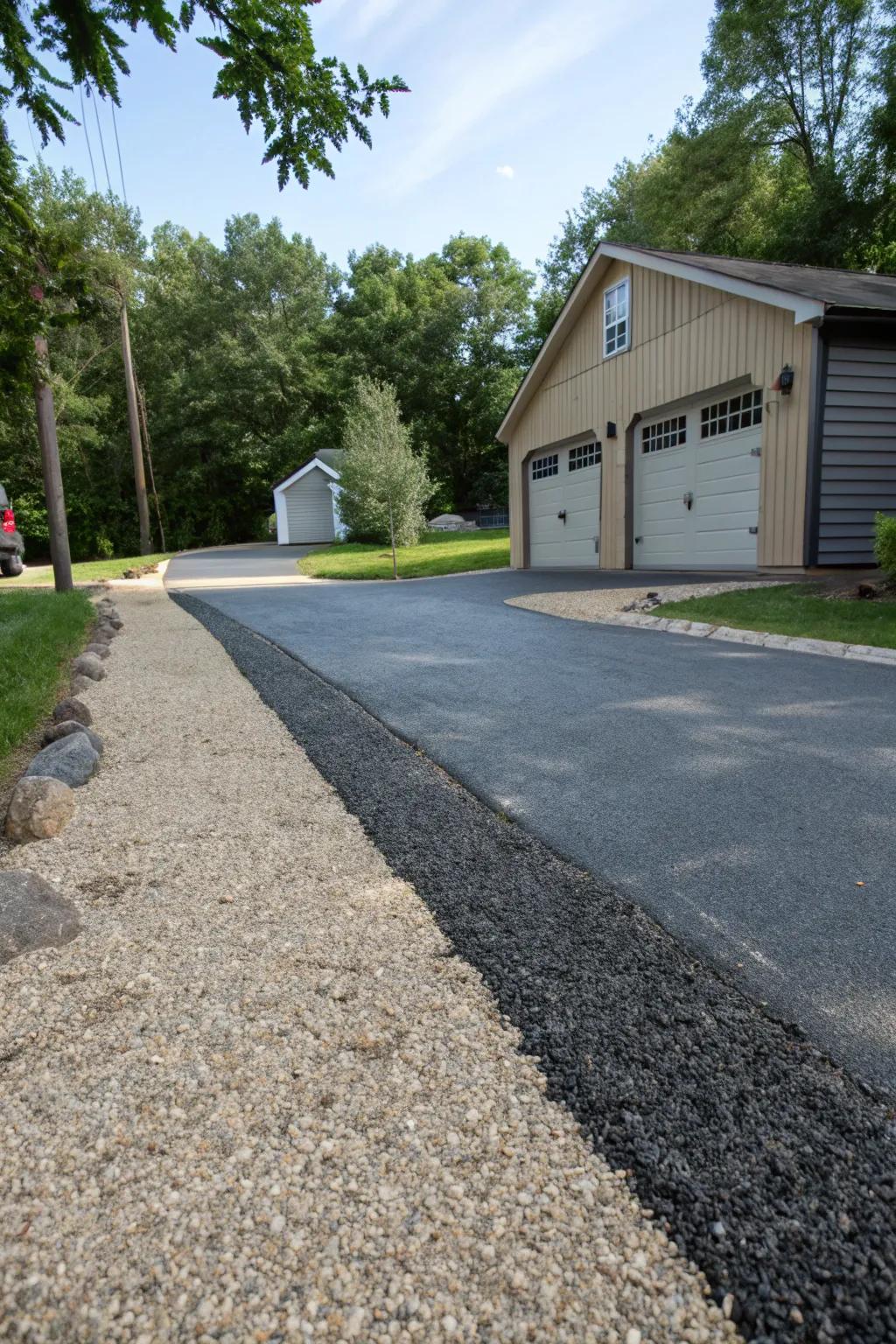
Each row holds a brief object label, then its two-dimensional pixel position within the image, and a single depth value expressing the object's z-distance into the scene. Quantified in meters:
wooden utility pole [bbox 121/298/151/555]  29.12
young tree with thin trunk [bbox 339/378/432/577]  20.05
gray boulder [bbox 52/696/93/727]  4.02
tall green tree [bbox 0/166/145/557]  31.02
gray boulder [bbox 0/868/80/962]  1.99
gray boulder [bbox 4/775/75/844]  2.66
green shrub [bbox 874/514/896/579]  7.07
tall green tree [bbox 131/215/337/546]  37.31
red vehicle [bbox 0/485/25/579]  16.56
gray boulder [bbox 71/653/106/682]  5.28
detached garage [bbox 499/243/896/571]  9.25
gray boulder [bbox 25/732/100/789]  3.16
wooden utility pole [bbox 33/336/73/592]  10.32
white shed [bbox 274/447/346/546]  32.28
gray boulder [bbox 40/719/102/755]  3.61
